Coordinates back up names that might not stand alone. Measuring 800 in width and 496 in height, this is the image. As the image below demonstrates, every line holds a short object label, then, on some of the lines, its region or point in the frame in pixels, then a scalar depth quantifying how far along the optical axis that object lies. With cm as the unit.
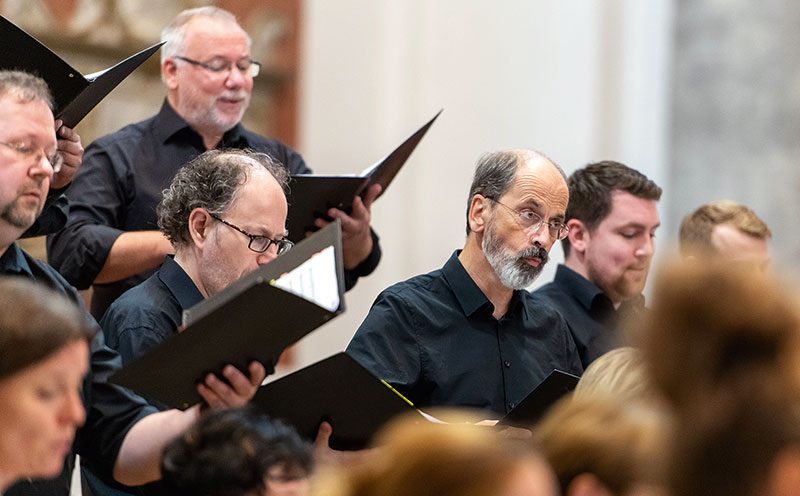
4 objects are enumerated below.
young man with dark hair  891
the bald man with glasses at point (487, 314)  697
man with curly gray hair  625
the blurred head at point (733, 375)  282
